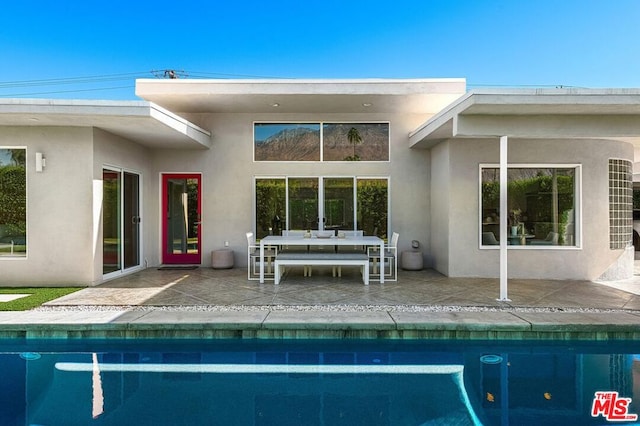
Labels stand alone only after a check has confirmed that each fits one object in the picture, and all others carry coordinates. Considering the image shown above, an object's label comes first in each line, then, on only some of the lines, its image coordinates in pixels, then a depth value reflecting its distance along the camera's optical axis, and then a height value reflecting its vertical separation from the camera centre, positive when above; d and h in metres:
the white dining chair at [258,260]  7.81 -1.07
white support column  6.00 +0.21
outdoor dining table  7.36 -0.58
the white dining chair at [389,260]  7.71 -0.97
